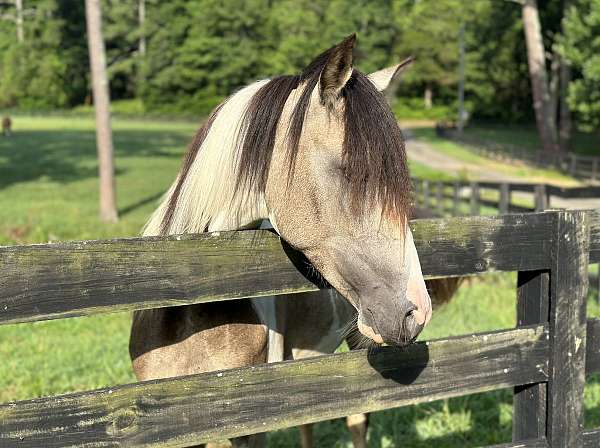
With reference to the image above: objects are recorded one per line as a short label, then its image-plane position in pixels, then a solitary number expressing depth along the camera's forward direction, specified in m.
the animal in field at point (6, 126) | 41.00
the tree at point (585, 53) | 24.36
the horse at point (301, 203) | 2.05
